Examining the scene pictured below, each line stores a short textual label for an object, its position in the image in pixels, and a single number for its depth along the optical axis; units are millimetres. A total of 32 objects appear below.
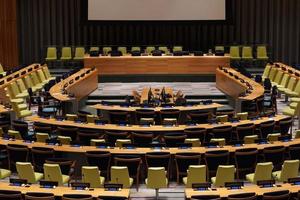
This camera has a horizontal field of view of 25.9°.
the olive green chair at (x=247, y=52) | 29500
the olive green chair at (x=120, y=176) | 12891
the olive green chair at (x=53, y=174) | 13031
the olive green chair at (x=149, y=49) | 29794
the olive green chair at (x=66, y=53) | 29875
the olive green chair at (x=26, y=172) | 13297
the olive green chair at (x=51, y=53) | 29906
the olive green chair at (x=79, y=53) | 29656
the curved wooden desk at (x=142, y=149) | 14172
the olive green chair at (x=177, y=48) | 30172
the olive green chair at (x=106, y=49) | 29602
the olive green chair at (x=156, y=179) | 12859
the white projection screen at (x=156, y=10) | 30719
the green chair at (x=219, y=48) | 29864
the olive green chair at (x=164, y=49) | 29319
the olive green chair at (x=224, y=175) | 12906
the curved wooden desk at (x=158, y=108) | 19031
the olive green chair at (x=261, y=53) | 29416
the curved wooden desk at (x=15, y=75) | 21759
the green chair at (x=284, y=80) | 23531
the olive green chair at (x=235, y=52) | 29422
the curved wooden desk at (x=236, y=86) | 20203
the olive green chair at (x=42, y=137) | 15781
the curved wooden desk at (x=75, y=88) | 20219
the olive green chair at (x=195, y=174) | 12891
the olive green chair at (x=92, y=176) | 12914
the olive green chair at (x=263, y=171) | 13047
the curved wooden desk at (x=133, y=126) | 16234
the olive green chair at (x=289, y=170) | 13133
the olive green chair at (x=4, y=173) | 13828
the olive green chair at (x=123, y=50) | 29469
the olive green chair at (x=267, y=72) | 25703
